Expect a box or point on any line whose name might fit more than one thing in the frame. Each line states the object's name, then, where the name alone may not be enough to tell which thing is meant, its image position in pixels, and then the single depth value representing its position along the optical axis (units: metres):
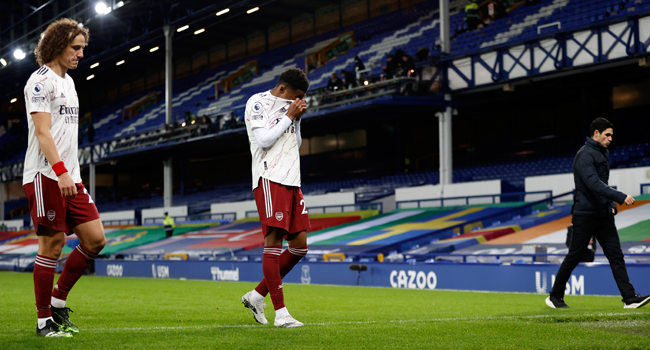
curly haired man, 4.47
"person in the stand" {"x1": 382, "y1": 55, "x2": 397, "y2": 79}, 22.53
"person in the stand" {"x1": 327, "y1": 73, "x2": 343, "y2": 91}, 24.58
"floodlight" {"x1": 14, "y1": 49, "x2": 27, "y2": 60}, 35.66
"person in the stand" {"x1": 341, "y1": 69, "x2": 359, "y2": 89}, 24.11
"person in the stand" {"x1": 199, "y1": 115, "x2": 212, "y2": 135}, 30.58
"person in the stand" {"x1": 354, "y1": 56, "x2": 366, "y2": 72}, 25.48
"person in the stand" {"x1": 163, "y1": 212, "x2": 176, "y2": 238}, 27.83
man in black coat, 6.61
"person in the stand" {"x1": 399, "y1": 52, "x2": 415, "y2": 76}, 22.27
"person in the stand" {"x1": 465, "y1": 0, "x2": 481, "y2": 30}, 25.39
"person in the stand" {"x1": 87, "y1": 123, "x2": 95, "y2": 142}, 39.72
